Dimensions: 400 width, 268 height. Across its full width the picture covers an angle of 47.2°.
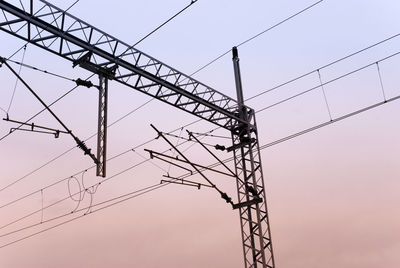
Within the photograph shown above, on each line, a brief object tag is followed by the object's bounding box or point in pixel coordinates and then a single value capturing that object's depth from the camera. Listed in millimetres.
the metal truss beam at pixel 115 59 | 10078
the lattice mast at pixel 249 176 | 12398
